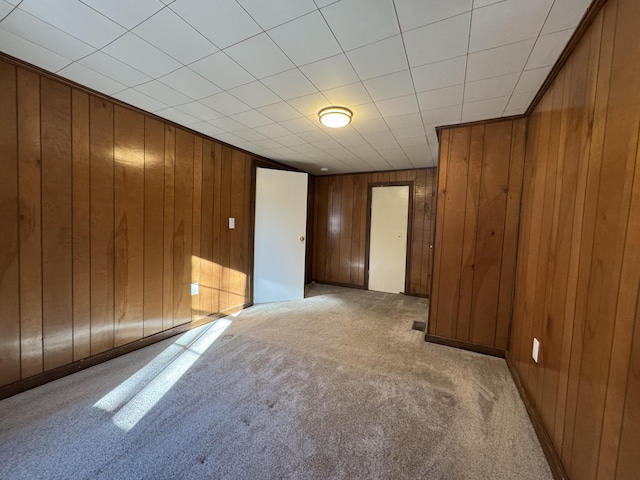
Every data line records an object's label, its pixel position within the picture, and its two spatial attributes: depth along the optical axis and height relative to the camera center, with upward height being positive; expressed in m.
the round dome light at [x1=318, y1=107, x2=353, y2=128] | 2.13 +0.95
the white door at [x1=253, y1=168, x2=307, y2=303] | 3.73 -0.17
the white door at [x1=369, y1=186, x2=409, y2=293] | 4.43 -0.17
